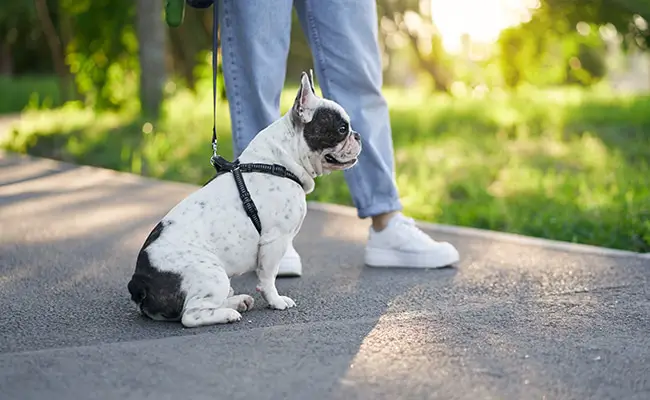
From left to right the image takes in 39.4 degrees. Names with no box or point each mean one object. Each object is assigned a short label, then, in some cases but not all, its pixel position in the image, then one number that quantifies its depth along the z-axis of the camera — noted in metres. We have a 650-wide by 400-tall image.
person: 4.22
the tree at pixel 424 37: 15.80
